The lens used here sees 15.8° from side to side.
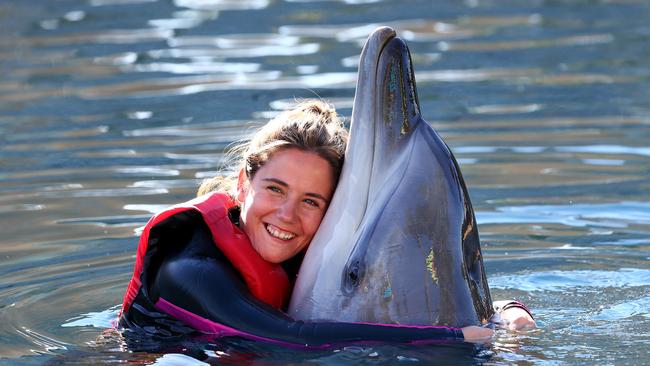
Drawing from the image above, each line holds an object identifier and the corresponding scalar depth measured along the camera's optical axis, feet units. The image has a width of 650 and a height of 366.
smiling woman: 34.52
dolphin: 33.68
